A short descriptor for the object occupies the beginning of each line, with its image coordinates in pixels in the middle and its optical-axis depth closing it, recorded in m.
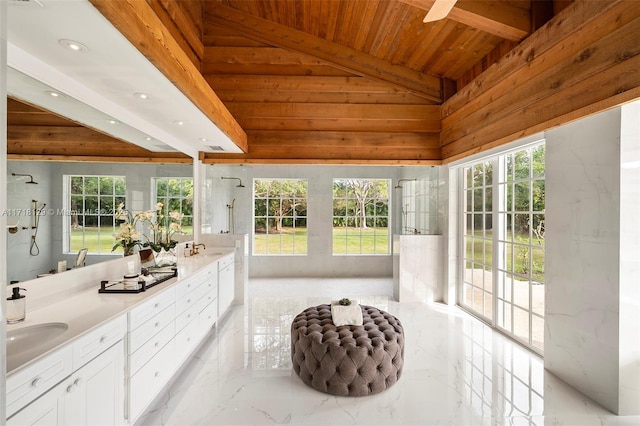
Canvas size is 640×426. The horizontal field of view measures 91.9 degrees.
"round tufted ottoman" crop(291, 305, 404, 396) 2.45
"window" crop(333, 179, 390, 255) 7.11
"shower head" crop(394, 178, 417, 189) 6.10
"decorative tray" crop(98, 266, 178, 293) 2.27
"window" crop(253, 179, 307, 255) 7.03
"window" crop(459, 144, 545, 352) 3.32
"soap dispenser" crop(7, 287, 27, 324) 1.64
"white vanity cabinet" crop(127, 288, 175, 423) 1.95
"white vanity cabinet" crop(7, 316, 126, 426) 1.26
